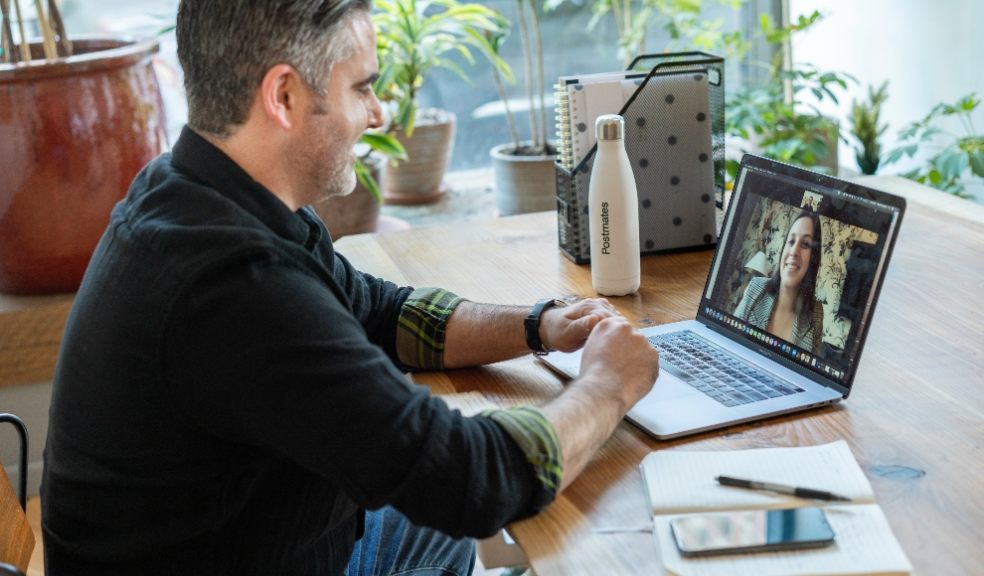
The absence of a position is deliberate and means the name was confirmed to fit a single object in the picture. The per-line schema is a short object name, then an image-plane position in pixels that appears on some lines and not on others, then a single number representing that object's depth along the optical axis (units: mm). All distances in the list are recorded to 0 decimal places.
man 1046
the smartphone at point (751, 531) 982
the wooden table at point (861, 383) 1030
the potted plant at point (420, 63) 3168
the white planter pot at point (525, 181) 3303
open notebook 959
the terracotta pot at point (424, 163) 3449
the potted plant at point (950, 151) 2652
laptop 1259
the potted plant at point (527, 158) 3311
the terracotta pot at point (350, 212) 3076
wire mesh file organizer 1816
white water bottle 1645
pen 1061
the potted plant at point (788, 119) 3096
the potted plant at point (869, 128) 3162
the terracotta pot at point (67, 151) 2346
